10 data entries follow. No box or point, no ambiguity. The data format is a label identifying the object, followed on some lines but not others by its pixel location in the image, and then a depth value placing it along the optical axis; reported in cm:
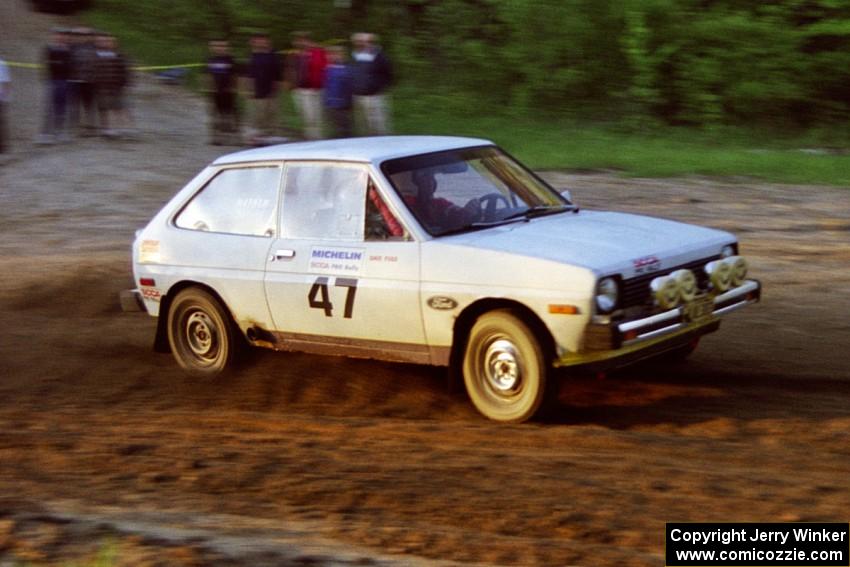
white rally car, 674
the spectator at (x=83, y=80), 1977
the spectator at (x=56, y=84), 1958
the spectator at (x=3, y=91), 1862
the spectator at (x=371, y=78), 1902
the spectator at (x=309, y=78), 2003
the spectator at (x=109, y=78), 1981
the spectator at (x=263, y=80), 2009
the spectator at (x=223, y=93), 1977
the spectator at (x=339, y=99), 1870
